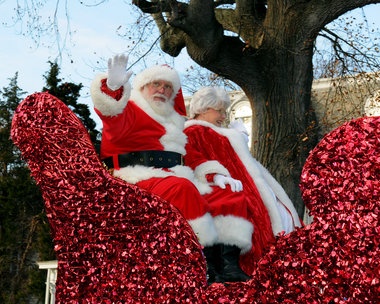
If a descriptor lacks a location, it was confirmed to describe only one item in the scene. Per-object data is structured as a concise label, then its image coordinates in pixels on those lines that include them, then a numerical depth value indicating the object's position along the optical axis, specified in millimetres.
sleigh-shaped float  2545
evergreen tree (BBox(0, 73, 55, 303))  17156
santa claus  3419
